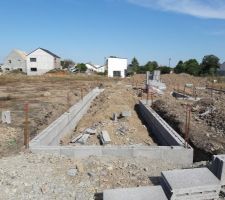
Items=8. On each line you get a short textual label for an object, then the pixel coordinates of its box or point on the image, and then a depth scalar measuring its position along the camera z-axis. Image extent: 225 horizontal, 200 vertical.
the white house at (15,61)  42.11
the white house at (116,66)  38.42
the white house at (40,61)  38.88
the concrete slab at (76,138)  5.82
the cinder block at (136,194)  2.67
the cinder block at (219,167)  2.95
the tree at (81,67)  48.99
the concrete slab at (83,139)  5.68
